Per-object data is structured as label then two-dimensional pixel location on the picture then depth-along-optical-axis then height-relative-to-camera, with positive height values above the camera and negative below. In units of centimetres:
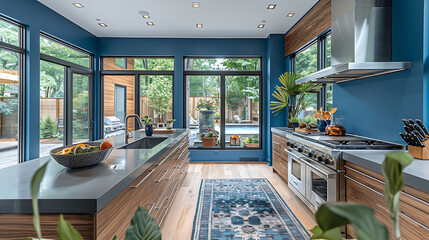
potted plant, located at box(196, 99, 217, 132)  581 +10
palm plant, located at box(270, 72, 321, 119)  409 +45
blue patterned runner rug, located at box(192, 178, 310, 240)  230 -115
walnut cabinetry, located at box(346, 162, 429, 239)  133 -58
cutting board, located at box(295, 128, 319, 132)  346 -20
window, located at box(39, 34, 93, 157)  403 +41
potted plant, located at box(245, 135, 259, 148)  574 -66
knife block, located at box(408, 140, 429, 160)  173 -26
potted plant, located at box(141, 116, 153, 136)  313 -15
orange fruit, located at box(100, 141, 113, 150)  158 -21
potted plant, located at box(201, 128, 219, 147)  574 -54
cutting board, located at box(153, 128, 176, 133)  382 -24
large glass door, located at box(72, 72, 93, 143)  491 +16
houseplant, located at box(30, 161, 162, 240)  41 -24
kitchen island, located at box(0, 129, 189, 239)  99 -37
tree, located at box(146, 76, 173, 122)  569 +54
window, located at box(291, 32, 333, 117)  380 +96
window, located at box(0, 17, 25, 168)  327 +35
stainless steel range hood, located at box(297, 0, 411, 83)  238 +84
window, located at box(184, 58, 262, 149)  568 +40
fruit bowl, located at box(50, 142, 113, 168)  136 -26
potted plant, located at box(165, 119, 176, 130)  388 -15
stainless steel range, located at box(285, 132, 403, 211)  217 -51
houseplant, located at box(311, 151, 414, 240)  29 -12
